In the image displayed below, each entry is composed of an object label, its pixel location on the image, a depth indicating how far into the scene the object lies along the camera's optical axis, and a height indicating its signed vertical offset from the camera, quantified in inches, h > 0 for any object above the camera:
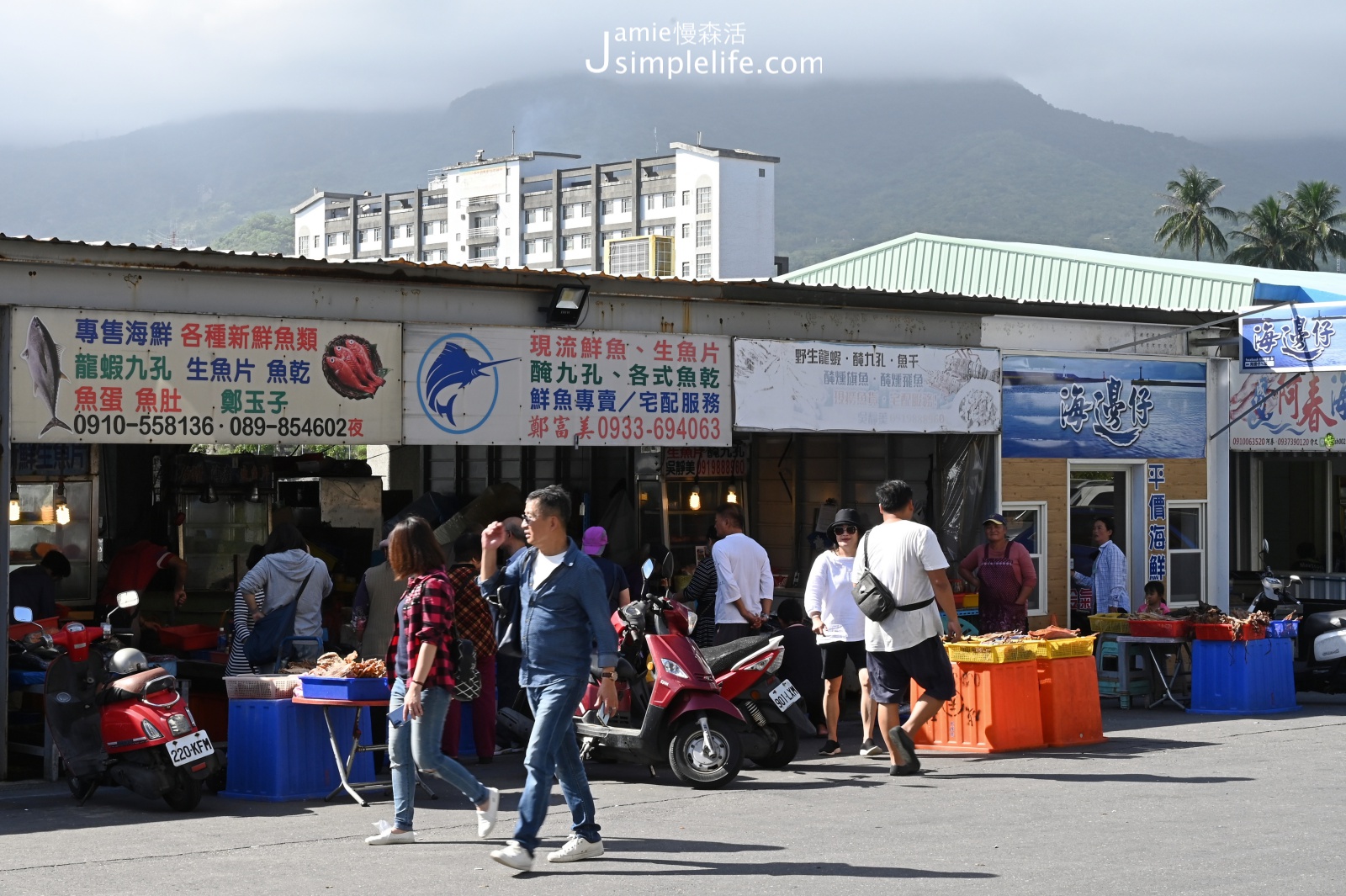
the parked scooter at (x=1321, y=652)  616.4 -67.2
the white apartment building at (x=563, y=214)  4714.6 +895.9
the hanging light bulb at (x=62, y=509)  631.2 -10.4
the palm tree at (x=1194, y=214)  3809.1 +647.9
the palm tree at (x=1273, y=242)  3312.0 +504.3
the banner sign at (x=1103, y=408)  649.6 +31.4
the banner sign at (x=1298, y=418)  749.9 +30.5
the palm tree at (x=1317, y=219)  3297.2 +552.2
